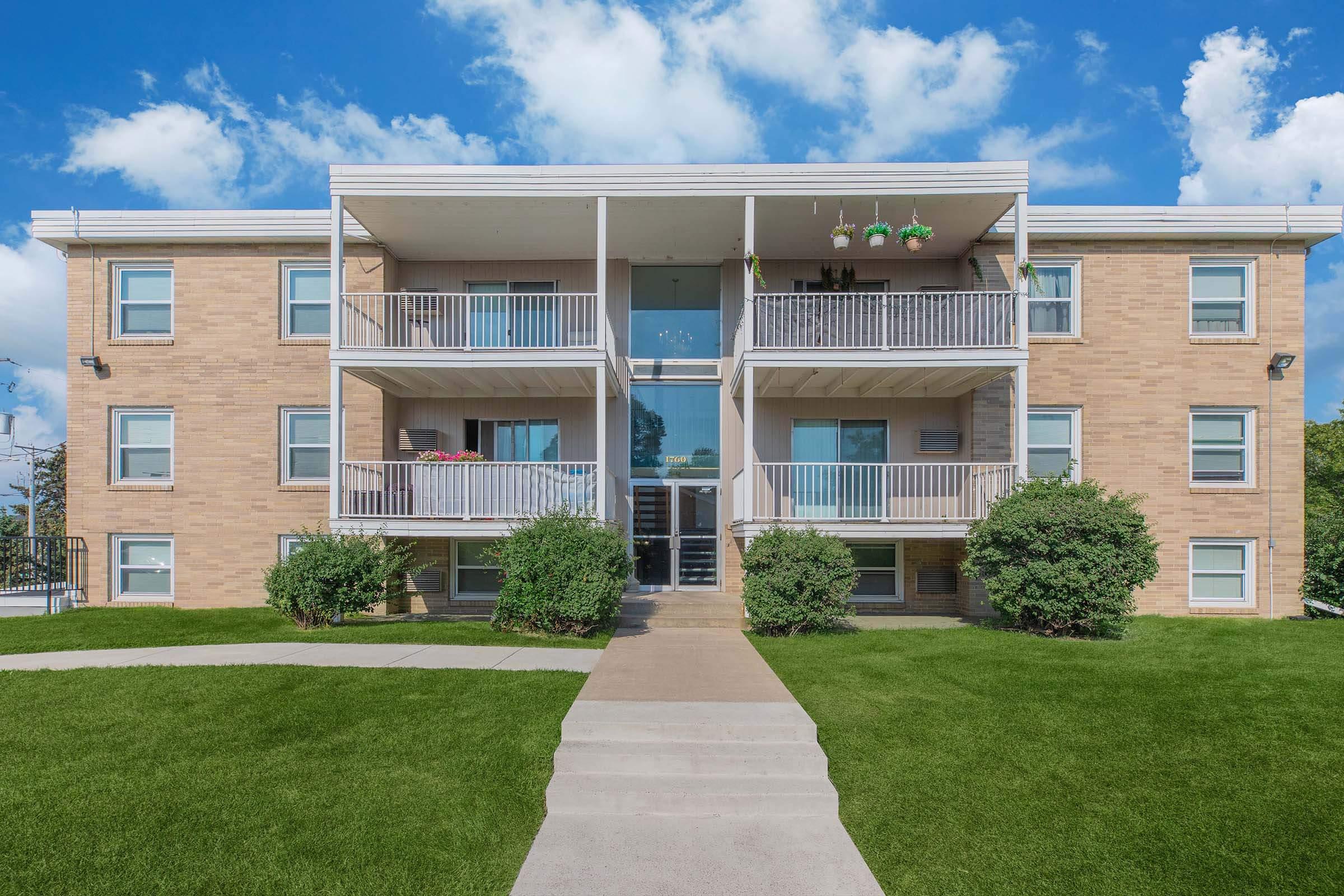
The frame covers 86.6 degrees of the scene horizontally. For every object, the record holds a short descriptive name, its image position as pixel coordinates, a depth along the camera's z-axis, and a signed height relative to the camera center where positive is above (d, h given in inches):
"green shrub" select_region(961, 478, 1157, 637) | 376.2 -54.4
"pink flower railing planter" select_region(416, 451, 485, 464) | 476.7 -1.6
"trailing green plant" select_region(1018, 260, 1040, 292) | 444.8 +117.9
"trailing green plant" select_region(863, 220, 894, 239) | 431.5 +138.9
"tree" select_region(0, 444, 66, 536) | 1441.9 -84.4
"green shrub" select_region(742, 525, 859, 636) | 384.8 -67.6
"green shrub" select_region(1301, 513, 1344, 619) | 485.4 -70.8
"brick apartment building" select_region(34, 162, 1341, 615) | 490.9 +52.3
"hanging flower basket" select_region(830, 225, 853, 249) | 432.8 +137.4
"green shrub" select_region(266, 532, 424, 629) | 403.2 -71.6
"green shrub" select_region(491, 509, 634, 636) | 375.6 -65.8
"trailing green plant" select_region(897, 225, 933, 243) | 438.6 +139.8
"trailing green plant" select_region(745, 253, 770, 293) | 437.7 +120.0
